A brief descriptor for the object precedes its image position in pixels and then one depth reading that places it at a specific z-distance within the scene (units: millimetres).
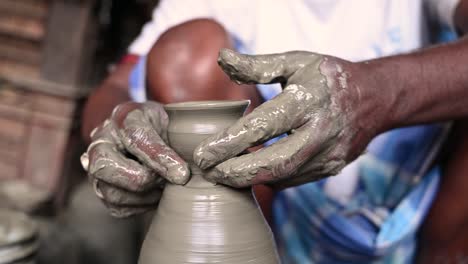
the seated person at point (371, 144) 1279
